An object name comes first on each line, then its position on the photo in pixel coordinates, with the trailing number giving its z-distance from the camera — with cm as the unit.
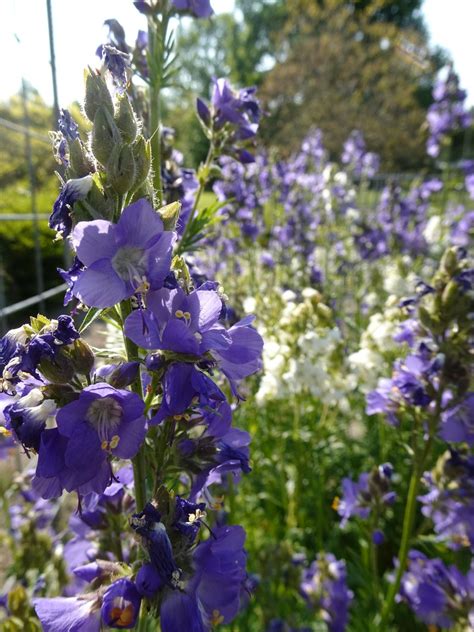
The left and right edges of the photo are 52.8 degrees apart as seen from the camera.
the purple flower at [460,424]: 22
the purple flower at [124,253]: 10
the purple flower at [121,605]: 10
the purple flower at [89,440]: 10
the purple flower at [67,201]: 10
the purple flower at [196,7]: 20
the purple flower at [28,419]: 10
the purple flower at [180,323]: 10
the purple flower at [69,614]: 11
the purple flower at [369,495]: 27
